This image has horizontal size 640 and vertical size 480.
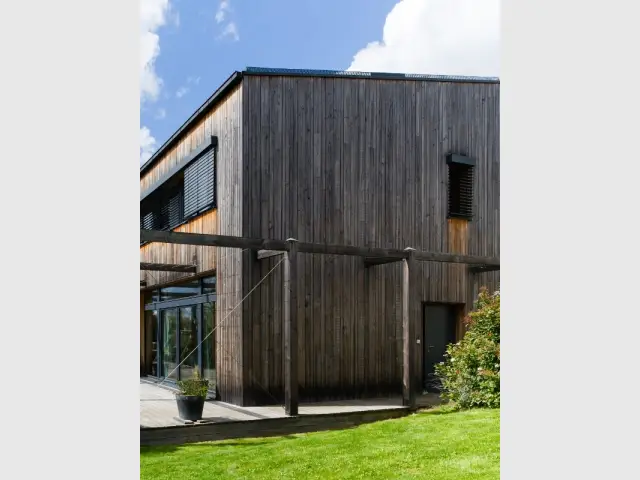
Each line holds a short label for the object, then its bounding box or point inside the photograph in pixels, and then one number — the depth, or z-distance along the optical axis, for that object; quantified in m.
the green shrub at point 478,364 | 7.80
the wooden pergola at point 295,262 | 7.05
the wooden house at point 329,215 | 8.84
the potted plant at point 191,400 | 7.04
